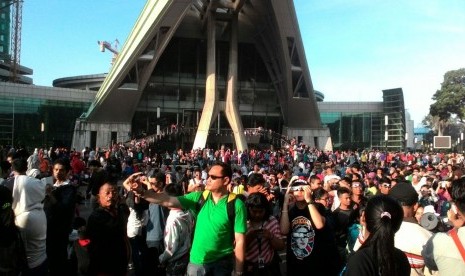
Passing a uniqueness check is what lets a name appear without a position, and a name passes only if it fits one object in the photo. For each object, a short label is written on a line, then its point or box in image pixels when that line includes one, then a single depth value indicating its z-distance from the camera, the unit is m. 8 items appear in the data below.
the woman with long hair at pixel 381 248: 2.46
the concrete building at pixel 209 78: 32.50
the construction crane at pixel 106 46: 94.94
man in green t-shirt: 3.77
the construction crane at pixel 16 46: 73.09
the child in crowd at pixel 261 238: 4.20
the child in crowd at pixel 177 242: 5.11
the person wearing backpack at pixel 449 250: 2.70
